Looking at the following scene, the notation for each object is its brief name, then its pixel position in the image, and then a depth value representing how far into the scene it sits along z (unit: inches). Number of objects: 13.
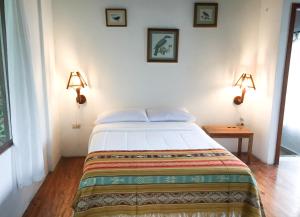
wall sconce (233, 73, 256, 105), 136.1
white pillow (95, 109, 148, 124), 123.1
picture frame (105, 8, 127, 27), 128.2
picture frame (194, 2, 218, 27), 132.3
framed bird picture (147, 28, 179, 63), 132.8
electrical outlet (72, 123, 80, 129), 137.7
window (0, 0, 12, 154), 74.6
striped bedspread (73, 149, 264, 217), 68.4
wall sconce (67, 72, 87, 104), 127.9
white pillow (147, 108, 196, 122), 125.7
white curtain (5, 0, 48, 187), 72.4
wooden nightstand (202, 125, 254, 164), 129.5
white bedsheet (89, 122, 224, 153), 90.5
